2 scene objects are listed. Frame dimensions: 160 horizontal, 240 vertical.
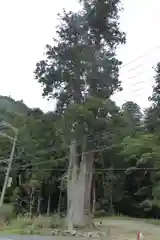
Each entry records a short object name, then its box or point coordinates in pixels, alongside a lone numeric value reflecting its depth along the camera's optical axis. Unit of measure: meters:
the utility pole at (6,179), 11.46
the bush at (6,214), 16.86
